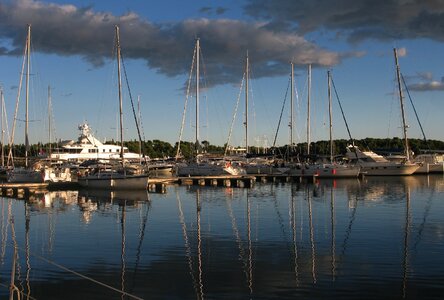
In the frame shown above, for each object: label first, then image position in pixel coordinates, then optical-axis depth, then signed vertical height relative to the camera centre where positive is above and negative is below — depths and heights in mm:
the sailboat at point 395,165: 76250 -1756
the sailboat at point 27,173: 53344 -1565
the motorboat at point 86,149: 92594 +1373
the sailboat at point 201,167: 67125 -1513
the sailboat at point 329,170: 71312 -2205
